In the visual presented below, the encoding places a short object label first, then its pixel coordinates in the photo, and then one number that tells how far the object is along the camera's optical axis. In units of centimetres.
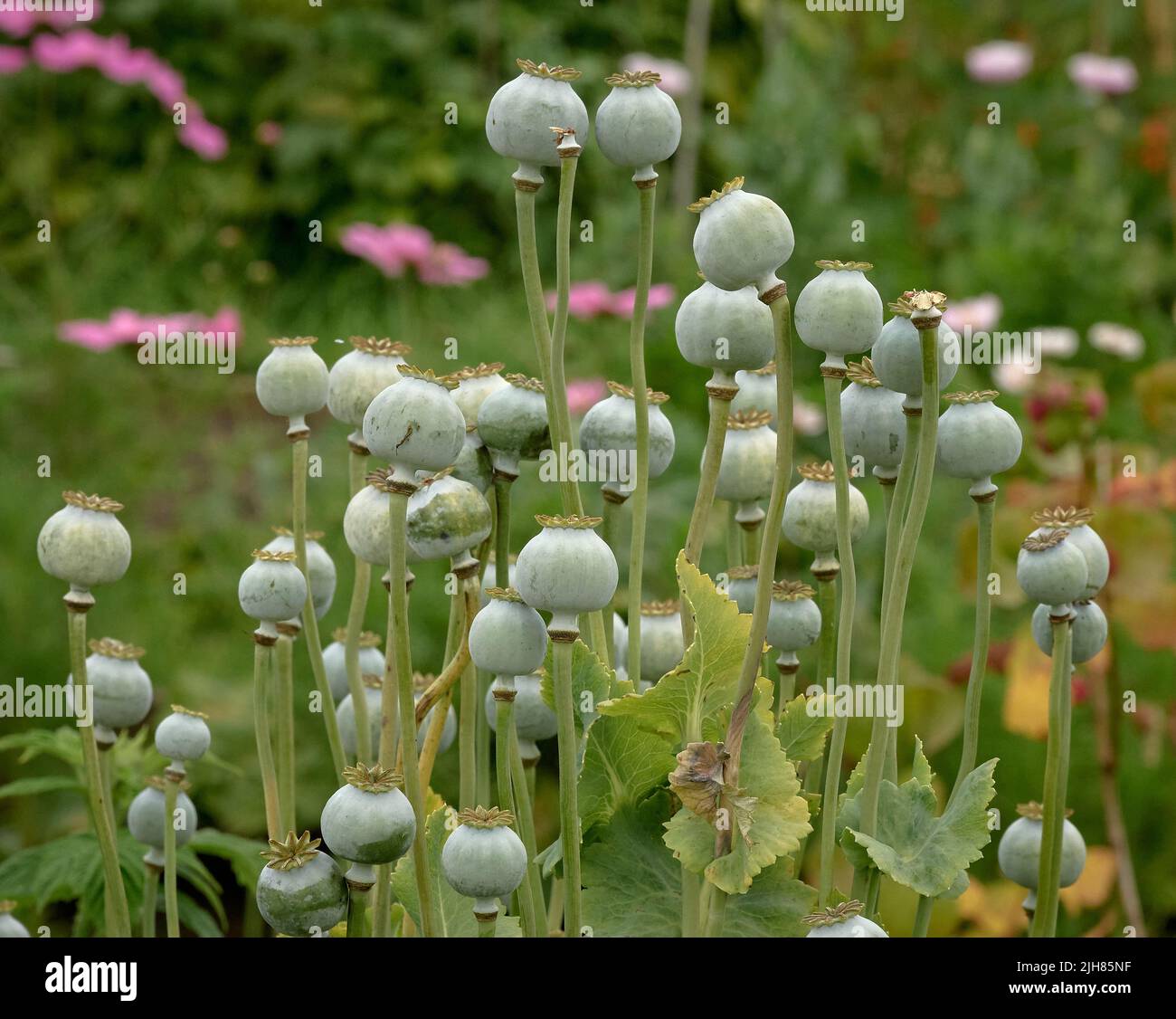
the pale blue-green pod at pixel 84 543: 267
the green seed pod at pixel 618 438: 268
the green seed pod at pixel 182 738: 275
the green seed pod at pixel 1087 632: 273
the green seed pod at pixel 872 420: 265
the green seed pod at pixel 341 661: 281
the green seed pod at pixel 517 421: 266
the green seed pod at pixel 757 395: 278
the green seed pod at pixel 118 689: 274
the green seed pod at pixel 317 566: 278
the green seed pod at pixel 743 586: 273
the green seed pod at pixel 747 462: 271
